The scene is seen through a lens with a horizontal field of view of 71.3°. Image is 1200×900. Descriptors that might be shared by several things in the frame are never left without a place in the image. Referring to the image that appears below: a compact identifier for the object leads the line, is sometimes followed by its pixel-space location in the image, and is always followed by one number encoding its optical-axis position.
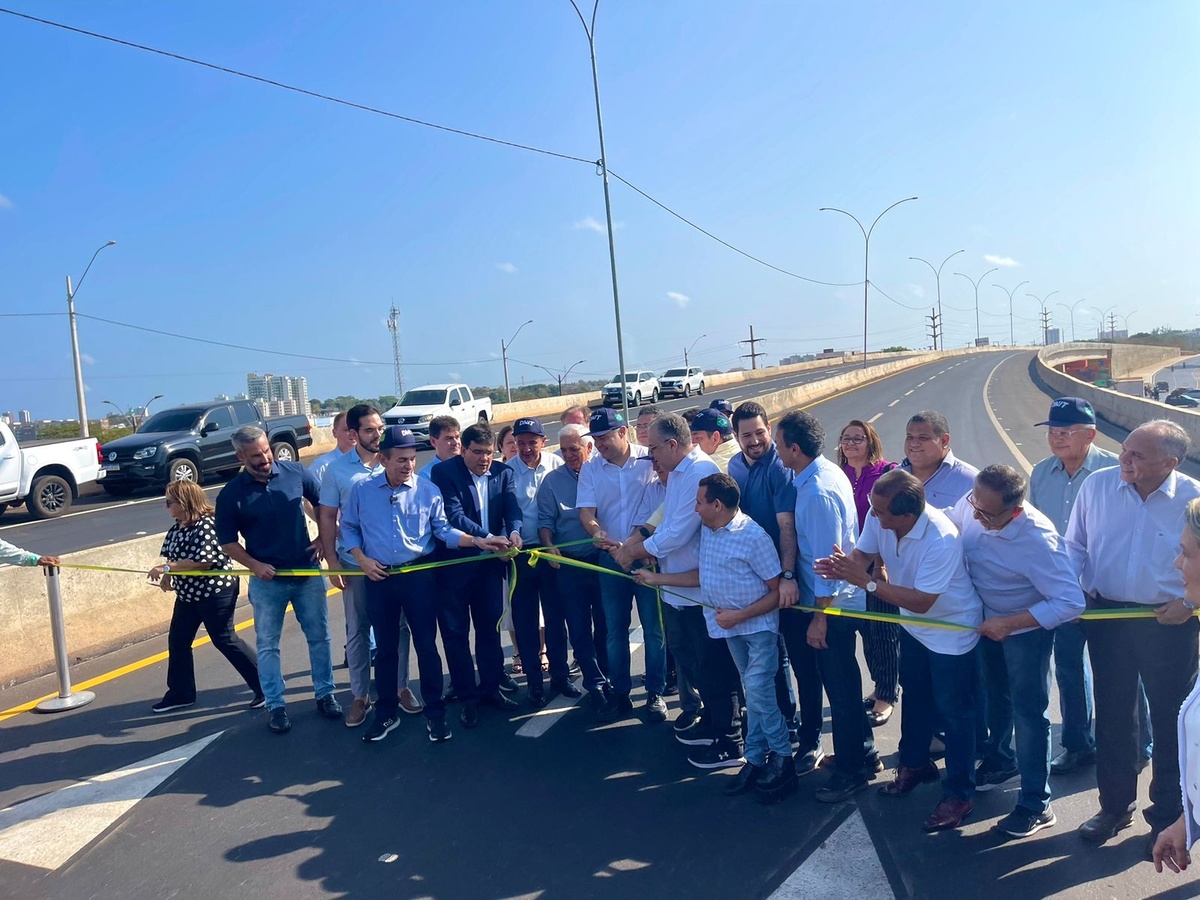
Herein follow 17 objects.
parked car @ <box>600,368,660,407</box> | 38.50
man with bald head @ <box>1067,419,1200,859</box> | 3.71
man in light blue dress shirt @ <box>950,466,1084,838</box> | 3.78
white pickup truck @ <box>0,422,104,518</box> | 15.71
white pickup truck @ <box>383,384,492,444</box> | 26.83
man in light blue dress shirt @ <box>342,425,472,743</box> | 5.52
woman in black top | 5.98
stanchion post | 6.22
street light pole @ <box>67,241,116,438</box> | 27.44
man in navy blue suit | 5.75
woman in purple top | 5.39
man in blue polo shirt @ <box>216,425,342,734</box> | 5.57
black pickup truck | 18.89
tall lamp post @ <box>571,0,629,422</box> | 18.00
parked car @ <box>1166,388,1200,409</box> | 40.38
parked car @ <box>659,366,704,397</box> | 44.41
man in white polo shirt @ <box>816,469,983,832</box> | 3.95
